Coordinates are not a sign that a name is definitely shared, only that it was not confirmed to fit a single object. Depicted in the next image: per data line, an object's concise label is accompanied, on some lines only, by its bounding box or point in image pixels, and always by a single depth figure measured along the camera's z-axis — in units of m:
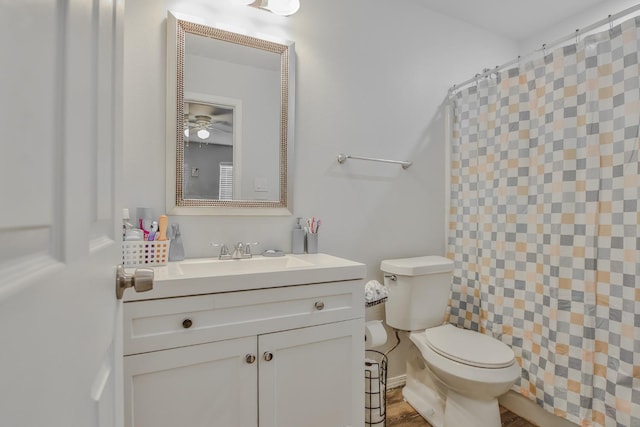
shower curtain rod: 1.35
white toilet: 1.43
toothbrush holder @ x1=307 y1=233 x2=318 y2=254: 1.72
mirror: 1.49
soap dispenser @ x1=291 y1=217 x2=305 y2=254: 1.70
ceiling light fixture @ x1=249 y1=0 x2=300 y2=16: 1.57
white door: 0.20
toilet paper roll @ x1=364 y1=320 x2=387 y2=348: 1.56
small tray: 1.63
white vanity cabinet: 1.02
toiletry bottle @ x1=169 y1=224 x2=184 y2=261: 1.44
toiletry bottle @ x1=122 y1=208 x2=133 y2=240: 1.28
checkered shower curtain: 1.34
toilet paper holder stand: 1.57
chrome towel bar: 1.85
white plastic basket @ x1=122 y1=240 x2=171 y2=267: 1.27
